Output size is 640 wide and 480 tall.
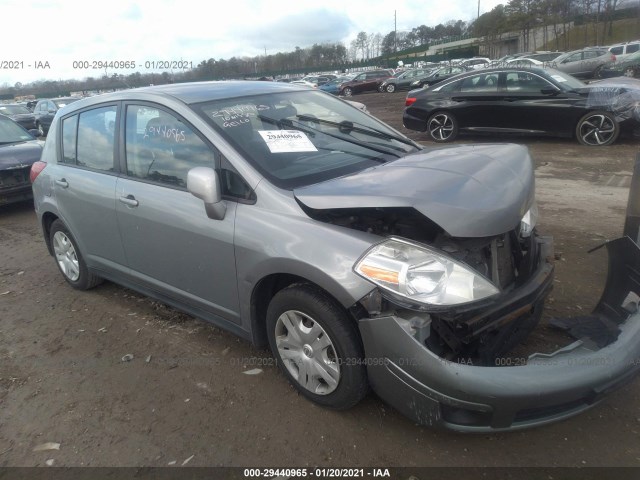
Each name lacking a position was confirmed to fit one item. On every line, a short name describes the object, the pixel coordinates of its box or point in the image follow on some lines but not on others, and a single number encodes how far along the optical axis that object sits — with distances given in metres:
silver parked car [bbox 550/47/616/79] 24.22
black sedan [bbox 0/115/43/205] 7.22
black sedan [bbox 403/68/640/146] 8.95
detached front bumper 2.04
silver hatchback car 2.14
